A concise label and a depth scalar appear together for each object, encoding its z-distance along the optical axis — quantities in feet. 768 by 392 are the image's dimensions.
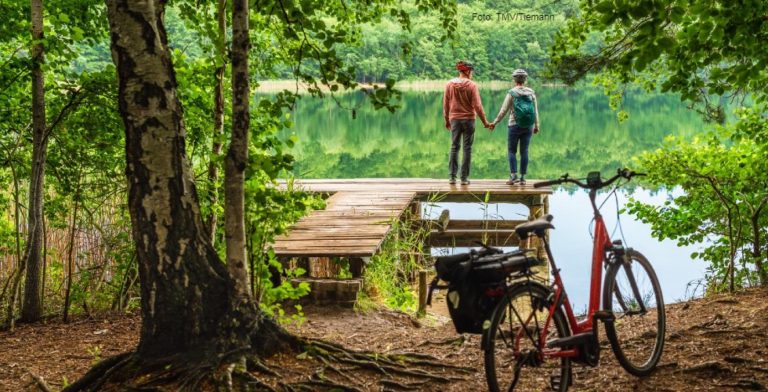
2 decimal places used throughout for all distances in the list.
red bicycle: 11.70
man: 35.83
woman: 35.37
